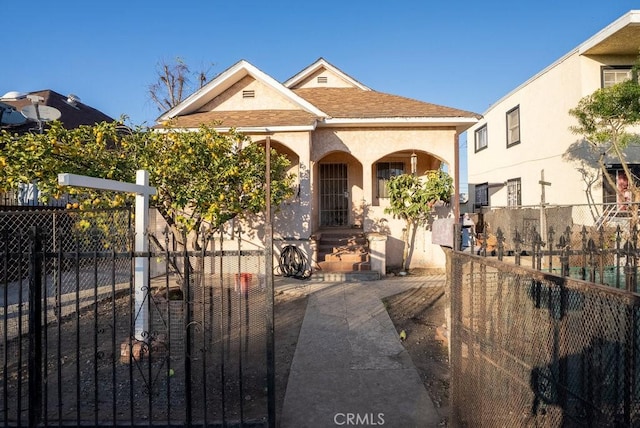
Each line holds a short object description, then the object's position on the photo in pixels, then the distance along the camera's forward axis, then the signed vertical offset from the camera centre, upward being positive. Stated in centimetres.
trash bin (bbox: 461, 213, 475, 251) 1150 -8
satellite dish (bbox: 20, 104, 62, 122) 836 +256
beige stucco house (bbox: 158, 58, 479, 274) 984 +233
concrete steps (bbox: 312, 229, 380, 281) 923 -98
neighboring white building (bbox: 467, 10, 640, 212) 1225 +392
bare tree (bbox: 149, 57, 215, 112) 2442 +919
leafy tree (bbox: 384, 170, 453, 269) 973 +67
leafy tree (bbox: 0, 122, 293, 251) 588 +98
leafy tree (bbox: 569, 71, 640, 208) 1027 +283
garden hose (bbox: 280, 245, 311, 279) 937 -106
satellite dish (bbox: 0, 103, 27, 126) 1211 +352
